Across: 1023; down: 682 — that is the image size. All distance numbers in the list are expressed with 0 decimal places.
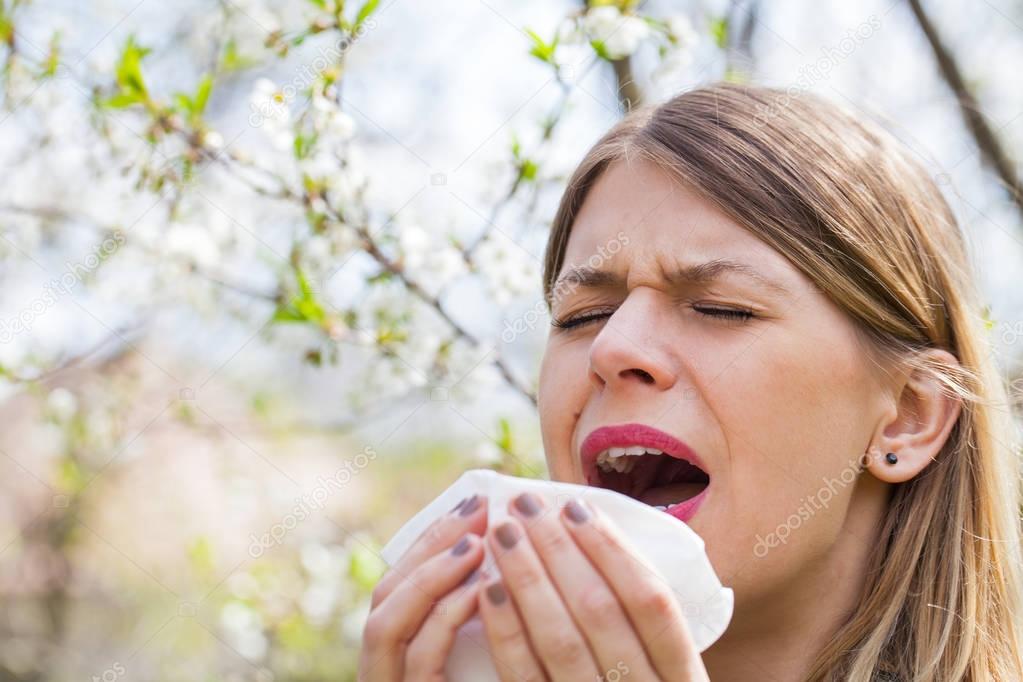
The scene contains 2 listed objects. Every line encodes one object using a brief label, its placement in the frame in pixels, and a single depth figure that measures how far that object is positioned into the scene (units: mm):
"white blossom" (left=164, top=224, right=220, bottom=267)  2896
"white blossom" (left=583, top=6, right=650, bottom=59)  2410
